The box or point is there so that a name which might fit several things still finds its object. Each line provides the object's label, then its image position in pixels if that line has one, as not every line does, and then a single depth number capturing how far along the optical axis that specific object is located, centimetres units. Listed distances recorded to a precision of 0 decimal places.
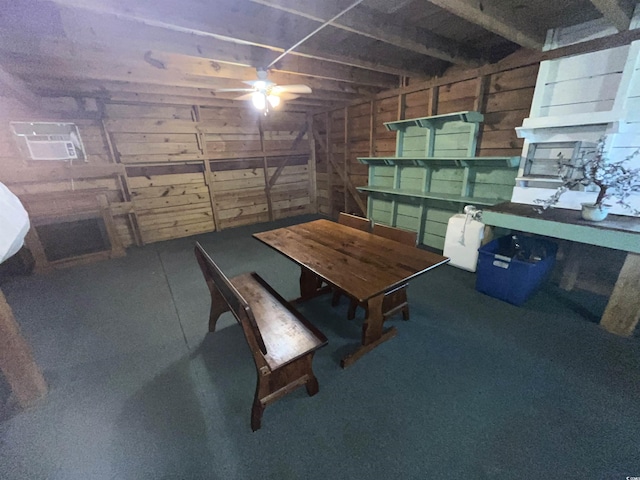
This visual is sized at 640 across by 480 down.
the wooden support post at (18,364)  137
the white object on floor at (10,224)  138
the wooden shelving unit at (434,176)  281
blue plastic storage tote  216
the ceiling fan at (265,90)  216
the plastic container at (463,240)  269
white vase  184
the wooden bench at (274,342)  121
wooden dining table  143
